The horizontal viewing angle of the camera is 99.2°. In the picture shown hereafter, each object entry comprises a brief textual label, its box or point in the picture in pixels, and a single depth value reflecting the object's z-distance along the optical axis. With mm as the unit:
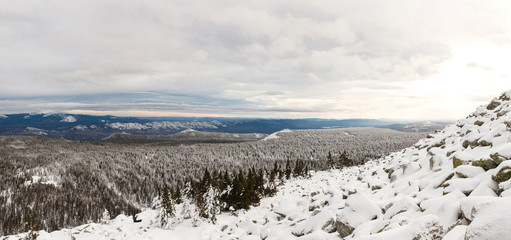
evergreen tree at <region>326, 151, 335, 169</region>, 100225
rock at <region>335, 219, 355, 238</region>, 9578
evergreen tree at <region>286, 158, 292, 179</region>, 95031
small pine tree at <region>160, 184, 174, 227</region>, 52438
